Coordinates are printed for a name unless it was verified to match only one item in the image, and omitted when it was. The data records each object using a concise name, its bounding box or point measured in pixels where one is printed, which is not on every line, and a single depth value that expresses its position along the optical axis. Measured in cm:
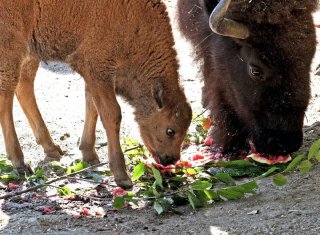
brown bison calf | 1294
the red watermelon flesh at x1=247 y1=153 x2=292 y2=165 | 1280
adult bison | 1223
